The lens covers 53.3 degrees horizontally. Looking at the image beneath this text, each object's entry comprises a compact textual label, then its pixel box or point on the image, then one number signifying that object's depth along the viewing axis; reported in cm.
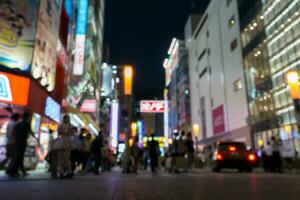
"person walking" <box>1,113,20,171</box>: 910
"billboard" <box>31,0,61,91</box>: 1651
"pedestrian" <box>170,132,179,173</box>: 1353
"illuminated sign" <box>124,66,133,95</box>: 1175
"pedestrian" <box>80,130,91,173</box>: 1188
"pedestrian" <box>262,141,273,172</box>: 1536
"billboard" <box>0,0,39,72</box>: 1470
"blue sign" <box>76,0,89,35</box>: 2575
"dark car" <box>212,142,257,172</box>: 1504
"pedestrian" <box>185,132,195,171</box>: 1396
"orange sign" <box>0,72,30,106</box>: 1388
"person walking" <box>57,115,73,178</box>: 838
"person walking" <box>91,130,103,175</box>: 1216
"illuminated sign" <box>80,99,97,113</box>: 2906
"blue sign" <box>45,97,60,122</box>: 1825
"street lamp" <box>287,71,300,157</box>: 1266
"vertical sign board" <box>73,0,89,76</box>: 2541
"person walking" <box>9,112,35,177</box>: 839
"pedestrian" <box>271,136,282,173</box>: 1498
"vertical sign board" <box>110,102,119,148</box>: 5658
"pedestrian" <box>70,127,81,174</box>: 1083
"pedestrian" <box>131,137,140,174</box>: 1352
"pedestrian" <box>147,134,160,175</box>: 1282
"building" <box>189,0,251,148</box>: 4056
